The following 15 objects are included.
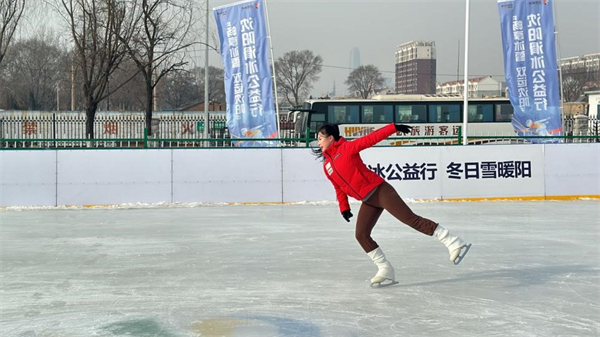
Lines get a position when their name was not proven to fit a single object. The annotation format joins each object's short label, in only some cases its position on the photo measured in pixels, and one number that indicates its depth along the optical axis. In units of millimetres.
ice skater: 6105
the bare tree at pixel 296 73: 68375
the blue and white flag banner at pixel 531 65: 15852
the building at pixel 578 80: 79562
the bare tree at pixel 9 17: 19453
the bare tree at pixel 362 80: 80312
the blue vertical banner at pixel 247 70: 16672
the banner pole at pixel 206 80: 23225
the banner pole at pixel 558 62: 15891
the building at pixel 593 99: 67569
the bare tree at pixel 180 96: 68088
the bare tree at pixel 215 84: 74000
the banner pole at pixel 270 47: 16500
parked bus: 28016
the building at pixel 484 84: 103500
